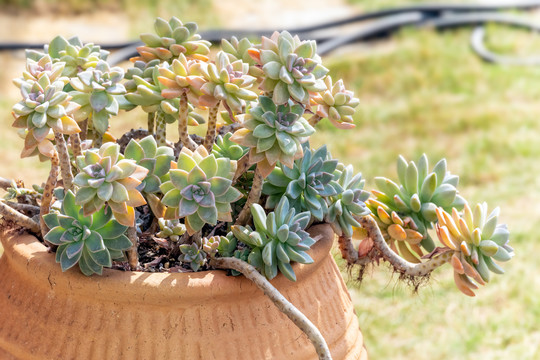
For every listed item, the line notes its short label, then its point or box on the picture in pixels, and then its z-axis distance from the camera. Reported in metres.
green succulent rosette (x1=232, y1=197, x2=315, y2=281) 1.16
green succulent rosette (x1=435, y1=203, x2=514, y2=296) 1.21
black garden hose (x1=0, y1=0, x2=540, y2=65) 3.91
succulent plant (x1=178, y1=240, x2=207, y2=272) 1.19
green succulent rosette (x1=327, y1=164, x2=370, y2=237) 1.23
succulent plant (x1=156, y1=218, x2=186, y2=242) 1.22
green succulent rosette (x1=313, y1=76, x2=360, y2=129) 1.23
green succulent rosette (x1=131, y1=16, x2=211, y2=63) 1.30
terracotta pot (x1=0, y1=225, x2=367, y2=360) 1.15
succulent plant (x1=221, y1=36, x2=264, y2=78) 1.27
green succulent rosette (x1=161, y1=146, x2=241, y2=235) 1.14
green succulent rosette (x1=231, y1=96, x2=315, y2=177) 1.15
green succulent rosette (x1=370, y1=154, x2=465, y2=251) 1.28
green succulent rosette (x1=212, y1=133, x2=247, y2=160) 1.24
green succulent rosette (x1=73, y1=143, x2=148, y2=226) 1.11
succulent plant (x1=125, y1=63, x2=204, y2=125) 1.25
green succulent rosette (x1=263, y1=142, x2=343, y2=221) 1.21
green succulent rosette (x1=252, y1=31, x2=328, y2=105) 1.14
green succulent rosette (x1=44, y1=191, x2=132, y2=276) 1.15
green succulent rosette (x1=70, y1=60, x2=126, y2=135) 1.20
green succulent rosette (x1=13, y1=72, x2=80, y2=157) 1.14
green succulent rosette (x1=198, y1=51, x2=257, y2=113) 1.18
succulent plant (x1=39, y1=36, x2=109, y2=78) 1.26
